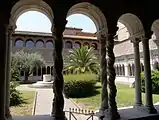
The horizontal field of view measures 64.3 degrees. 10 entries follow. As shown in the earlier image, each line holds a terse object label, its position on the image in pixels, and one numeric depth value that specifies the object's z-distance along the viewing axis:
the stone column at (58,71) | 3.53
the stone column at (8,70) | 3.67
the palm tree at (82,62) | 15.08
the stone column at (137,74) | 4.79
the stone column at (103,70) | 4.34
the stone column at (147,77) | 4.45
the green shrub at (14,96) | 8.89
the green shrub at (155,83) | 11.57
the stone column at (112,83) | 3.94
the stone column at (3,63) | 3.31
